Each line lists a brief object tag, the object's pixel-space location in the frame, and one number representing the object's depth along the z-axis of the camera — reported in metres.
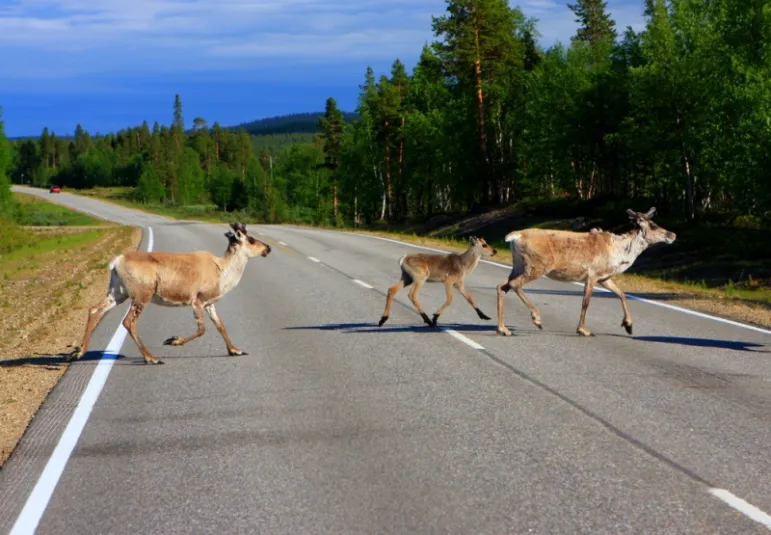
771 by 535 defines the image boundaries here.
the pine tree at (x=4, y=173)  101.59
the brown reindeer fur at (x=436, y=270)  13.71
